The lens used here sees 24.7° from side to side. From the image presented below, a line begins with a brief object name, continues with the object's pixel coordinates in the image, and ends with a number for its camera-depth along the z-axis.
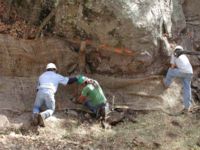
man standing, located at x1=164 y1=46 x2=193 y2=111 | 11.02
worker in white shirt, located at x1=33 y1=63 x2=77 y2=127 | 9.84
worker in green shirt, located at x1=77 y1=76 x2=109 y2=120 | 10.41
